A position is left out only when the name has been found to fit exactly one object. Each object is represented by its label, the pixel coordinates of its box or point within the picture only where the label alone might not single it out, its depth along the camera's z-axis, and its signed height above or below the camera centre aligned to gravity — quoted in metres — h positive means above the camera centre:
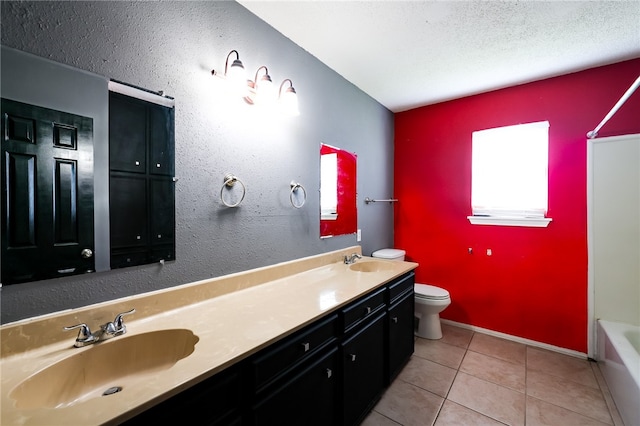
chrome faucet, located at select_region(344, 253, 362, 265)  2.31 -0.42
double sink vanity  0.73 -0.48
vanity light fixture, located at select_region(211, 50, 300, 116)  1.42 +0.72
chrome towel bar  2.75 +0.11
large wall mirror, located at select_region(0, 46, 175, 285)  0.88 +0.15
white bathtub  1.47 -0.98
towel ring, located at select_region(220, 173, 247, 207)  1.46 +0.16
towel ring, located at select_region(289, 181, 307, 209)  1.89 +0.14
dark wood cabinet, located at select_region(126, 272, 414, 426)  0.82 -0.68
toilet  2.49 -0.90
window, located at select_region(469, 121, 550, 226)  2.45 +0.34
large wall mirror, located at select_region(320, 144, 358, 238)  2.19 +0.16
